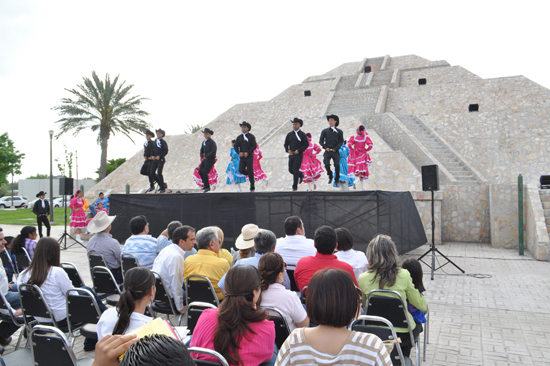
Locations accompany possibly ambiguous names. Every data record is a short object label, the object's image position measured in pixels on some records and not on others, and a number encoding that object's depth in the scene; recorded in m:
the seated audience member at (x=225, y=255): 4.96
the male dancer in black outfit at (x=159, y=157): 12.03
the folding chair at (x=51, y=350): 2.53
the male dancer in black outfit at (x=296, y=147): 10.54
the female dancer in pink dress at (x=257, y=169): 12.85
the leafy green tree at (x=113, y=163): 46.20
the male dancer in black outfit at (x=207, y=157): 11.42
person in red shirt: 3.81
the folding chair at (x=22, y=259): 6.18
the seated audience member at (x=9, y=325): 4.47
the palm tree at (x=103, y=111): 23.38
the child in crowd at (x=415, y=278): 3.62
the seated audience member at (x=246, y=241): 4.88
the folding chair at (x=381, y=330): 2.70
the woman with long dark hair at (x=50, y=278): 3.92
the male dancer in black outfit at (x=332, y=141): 10.62
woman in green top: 3.42
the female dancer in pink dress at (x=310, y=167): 11.82
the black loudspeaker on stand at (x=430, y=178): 8.11
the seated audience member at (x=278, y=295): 2.94
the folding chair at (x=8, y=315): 4.04
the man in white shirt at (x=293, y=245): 4.79
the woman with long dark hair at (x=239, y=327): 2.34
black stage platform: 8.68
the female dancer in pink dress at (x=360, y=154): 11.88
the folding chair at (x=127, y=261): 5.32
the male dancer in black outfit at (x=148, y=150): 12.19
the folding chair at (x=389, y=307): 3.27
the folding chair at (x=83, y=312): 3.66
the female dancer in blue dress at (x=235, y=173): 12.30
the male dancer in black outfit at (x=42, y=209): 13.52
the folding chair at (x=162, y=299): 4.38
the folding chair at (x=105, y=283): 4.80
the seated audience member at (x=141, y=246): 5.59
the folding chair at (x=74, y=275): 4.90
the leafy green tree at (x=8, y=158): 37.34
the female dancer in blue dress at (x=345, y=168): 11.89
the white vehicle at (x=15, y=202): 40.00
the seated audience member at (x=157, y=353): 1.06
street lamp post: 20.05
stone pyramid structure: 11.56
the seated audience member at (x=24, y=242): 6.13
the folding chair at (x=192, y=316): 3.07
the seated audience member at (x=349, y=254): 4.32
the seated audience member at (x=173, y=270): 4.42
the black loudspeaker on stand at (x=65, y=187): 12.28
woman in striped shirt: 1.82
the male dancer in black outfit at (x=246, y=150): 10.92
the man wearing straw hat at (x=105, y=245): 5.89
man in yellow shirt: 4.25
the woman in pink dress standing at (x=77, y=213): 13.62
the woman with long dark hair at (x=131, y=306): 2.55
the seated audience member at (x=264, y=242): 4.20
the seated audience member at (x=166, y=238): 5.84
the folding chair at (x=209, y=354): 2.08
